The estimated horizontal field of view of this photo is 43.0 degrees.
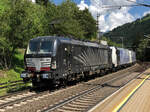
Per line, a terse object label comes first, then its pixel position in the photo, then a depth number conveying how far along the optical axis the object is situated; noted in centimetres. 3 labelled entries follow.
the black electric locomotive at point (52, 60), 1236
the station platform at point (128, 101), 849
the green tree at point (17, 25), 1983
